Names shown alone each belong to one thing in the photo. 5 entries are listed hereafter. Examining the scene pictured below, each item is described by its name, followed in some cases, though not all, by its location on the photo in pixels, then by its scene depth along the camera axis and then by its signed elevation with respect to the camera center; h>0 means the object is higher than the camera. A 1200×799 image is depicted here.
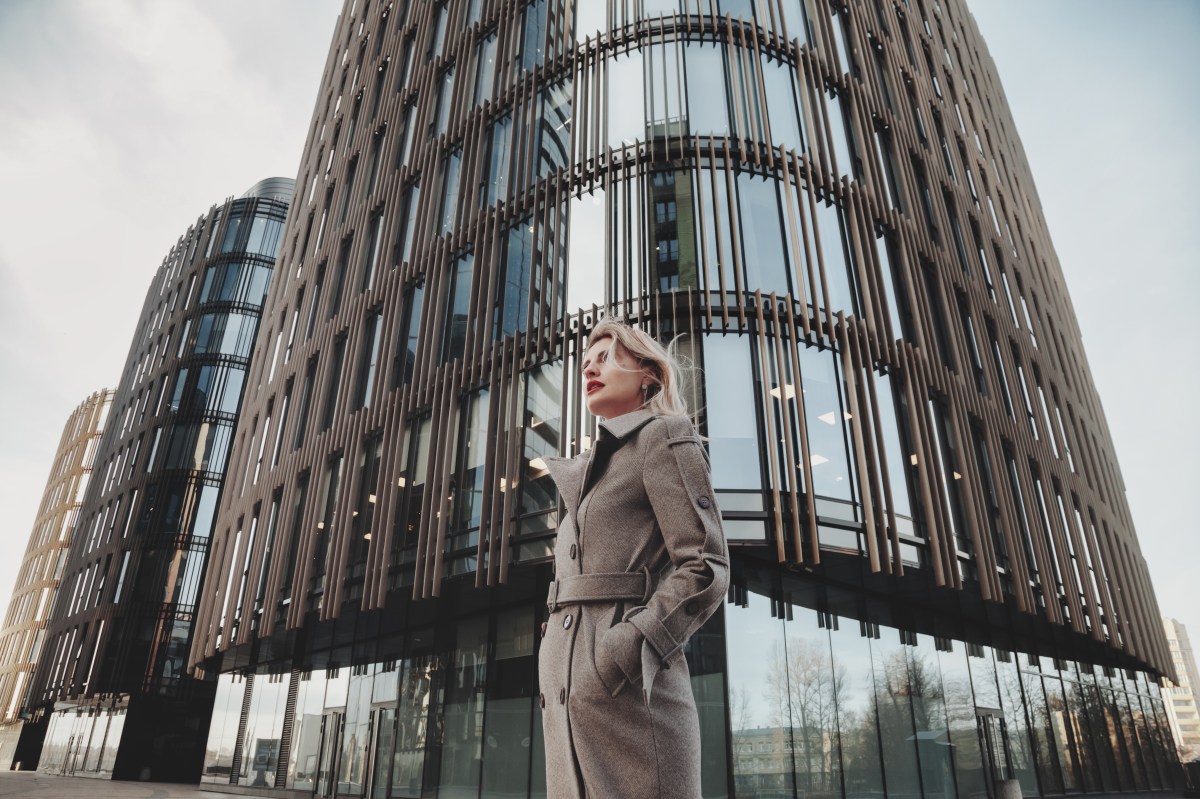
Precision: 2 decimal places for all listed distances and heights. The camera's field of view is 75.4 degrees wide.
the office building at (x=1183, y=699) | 127.31 +7.89
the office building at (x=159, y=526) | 32.24 +9.58
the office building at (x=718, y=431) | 12.56 +5.53
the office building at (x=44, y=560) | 50.72 +13.75
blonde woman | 2.04 +0.38
